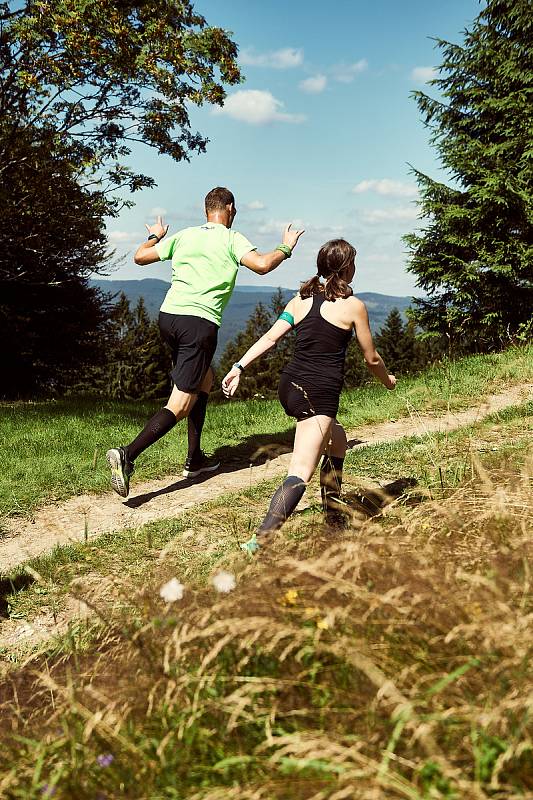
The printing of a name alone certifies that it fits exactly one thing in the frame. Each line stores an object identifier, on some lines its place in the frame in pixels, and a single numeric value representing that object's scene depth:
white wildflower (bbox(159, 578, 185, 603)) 2.51
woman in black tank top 3.98
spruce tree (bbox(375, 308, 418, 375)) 70.75
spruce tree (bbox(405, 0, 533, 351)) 16.45
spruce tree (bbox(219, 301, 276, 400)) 67.06
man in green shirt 5.79
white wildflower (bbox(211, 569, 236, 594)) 2.53
